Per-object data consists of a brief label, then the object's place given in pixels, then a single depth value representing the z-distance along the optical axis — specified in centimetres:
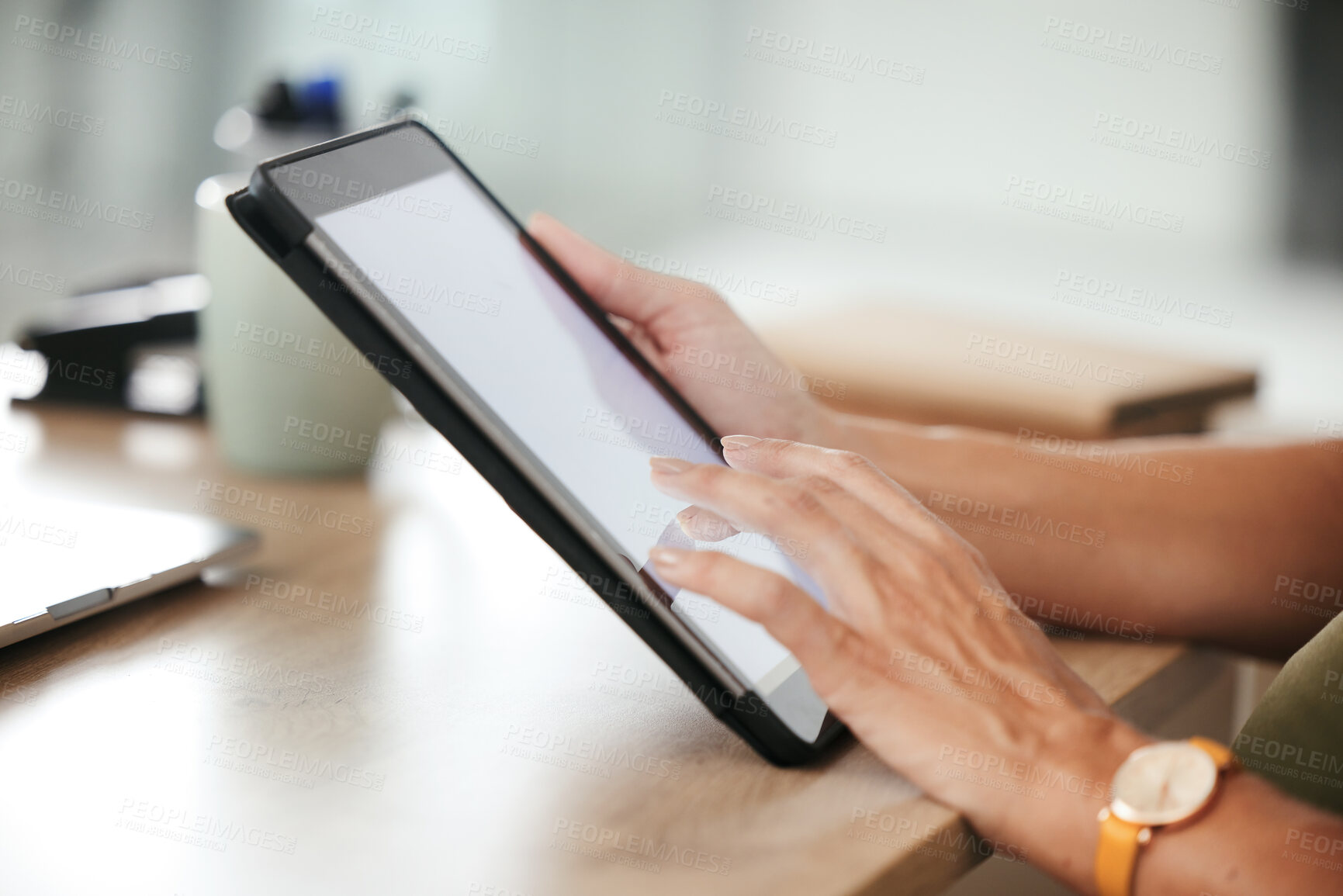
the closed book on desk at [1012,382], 124
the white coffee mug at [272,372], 114
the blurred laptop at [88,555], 99
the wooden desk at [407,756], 89
